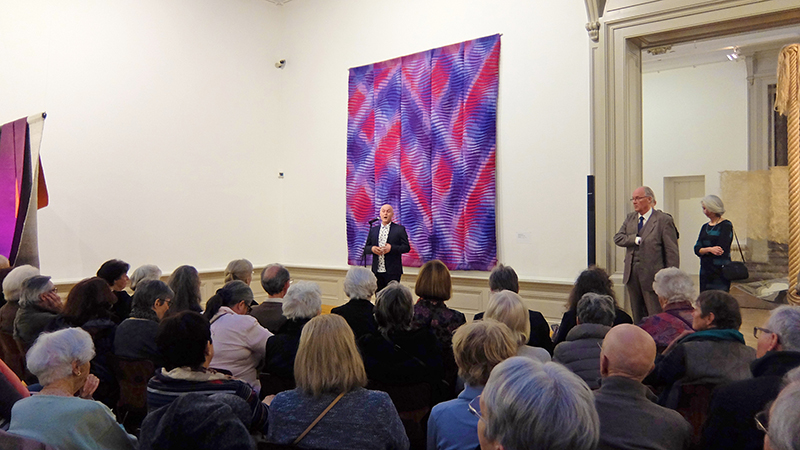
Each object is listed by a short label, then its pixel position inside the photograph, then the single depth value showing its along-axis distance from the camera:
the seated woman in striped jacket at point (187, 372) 2.11
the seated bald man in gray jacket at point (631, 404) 1.69
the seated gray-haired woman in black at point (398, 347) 2.74
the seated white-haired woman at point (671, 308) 3.12
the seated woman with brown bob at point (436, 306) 3.49
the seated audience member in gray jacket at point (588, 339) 2.64
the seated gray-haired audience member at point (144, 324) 3.03
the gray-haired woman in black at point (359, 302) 3.48
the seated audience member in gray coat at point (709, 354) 2.39
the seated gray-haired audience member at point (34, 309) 3.46
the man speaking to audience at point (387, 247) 6.66
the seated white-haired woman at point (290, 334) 2.87
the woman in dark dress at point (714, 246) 5.42
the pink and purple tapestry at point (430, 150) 6.78
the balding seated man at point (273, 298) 3.67
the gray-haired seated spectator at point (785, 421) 1.10
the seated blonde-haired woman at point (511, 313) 2.78
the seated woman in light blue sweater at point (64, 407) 1.78
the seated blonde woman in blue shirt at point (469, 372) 1.92
